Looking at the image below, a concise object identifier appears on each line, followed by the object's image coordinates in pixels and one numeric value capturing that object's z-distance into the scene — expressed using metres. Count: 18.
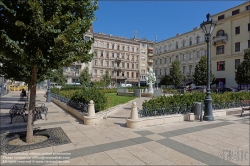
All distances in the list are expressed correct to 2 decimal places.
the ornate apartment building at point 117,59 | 62.50
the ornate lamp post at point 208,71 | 9.10
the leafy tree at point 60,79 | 38.78
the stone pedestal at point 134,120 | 7.33
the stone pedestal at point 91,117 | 7.95
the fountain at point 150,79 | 28.22
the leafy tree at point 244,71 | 28.81
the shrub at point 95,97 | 9.66
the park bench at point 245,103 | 12.45
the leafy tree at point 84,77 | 40.69
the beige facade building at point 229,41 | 34.97
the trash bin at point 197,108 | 9.11
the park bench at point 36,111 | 8.76
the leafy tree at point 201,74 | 35.00
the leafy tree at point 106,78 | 53.68
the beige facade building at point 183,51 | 48.47
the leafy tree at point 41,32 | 4.60
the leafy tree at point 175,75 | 40.78
